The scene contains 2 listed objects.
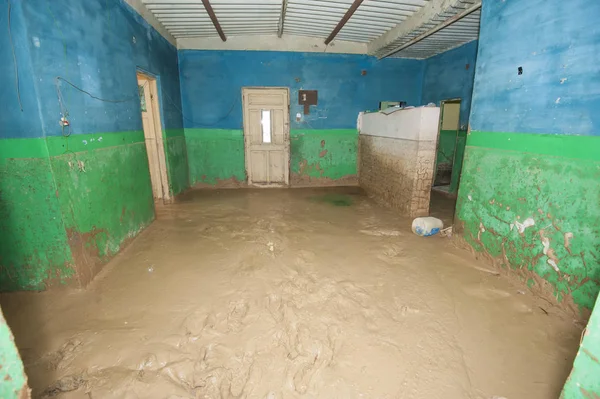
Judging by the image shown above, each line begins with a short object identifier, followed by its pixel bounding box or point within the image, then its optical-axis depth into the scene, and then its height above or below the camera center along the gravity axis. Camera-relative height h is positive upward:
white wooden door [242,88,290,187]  6.30 -0.09
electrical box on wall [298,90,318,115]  6.32 +0.72
